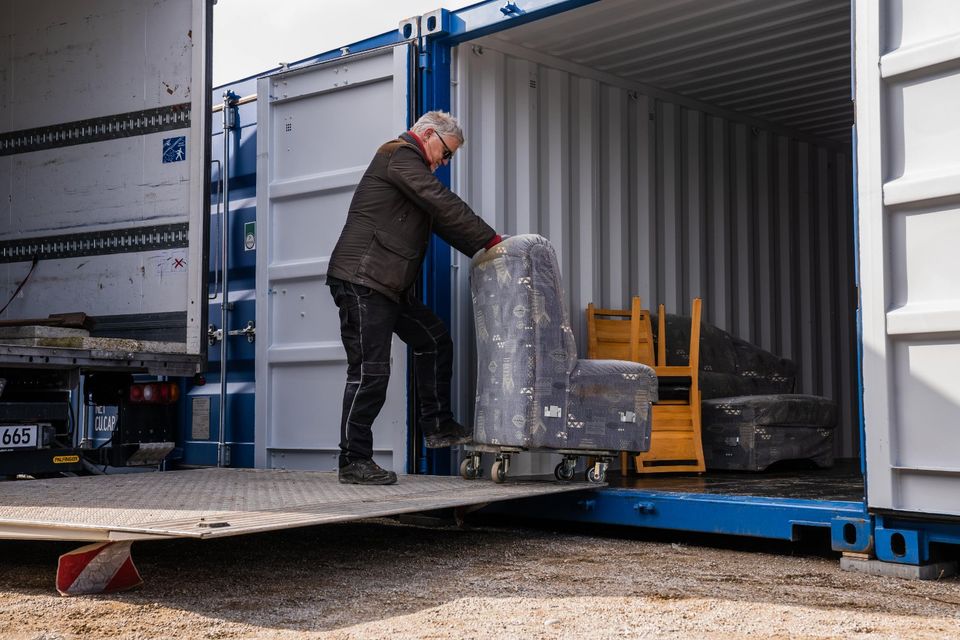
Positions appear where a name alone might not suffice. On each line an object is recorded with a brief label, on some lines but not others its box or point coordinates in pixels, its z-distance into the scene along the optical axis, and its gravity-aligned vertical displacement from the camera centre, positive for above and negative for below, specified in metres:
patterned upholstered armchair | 5.17 +0.05
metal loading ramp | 3.57 -0.45
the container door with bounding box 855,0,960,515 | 4.05 +0.52
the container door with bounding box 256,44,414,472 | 6.32 +0.96
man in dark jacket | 5.31 +0.69
